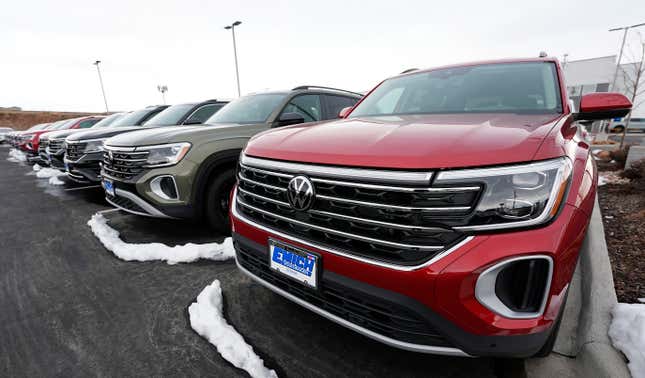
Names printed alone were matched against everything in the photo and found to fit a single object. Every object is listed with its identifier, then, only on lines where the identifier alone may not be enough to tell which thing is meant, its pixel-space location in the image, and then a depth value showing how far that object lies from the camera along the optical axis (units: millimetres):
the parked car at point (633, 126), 23533
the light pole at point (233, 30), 21641
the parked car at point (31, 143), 9748
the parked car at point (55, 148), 6512
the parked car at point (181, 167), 3139
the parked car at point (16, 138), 12888
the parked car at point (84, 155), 5031
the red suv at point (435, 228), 1174
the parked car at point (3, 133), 22906
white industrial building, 32500
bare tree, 8836
